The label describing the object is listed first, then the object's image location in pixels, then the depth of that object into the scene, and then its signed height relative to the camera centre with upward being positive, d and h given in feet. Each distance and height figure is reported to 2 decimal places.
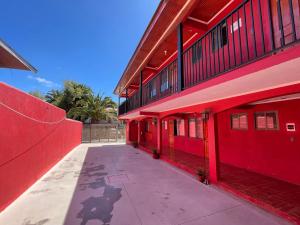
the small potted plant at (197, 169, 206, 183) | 16.86 -5.51
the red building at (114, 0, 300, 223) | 9.45 +2.34
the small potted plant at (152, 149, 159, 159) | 30.59 -5.48
